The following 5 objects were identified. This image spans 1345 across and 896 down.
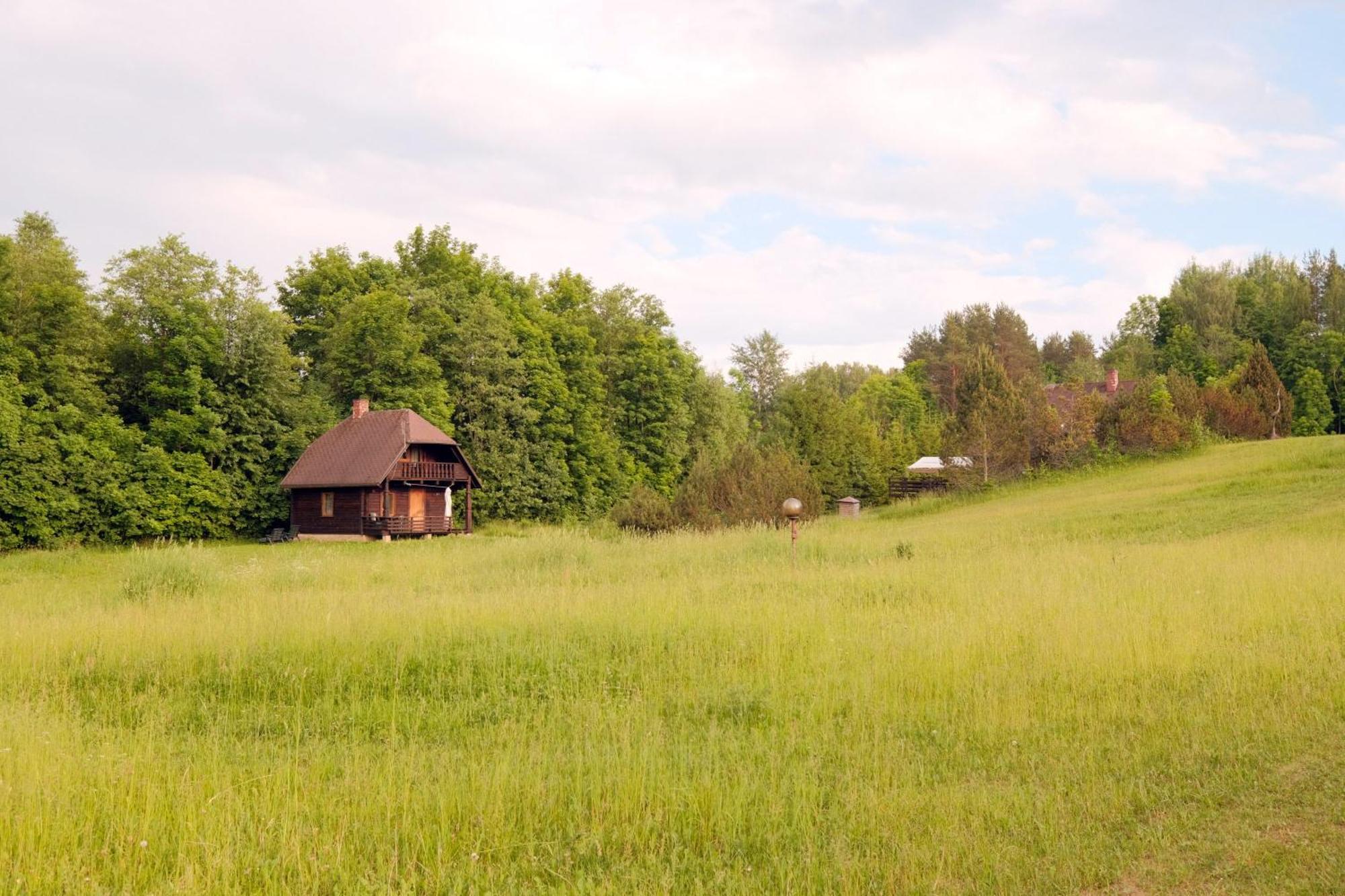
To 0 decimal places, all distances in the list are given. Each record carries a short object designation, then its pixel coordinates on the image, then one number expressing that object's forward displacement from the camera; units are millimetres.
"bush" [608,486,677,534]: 37406
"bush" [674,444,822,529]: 36844
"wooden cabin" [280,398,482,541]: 41938
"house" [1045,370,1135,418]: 49469
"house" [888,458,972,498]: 59312
